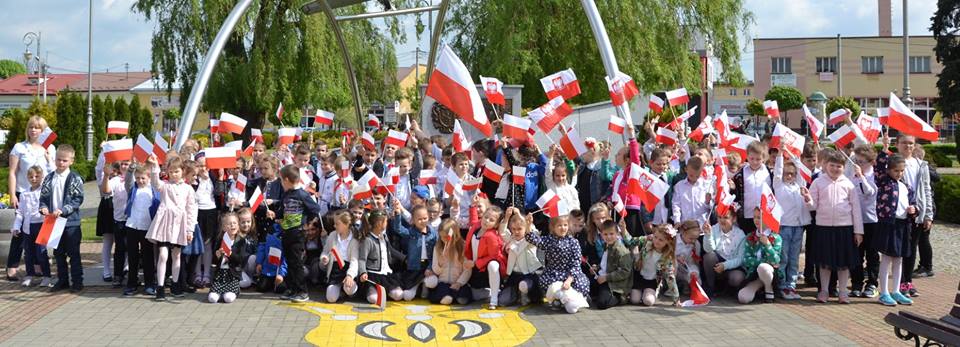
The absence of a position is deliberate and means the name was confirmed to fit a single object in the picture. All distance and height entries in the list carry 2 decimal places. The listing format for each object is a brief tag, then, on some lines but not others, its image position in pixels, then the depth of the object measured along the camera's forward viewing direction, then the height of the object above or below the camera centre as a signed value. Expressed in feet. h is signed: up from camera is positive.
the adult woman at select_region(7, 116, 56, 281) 32.07 +0.44
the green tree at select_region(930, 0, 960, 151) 131.03 +17.84
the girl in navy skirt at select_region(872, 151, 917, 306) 27.73 -1.76
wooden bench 17.49 -3.26
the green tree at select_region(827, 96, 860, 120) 139.71 +10.46
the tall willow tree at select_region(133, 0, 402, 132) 76.59 +10.50
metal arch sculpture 42.60 +6.00
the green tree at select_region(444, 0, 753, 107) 69.41 +10.73
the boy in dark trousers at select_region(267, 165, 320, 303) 28.68 -1.58
